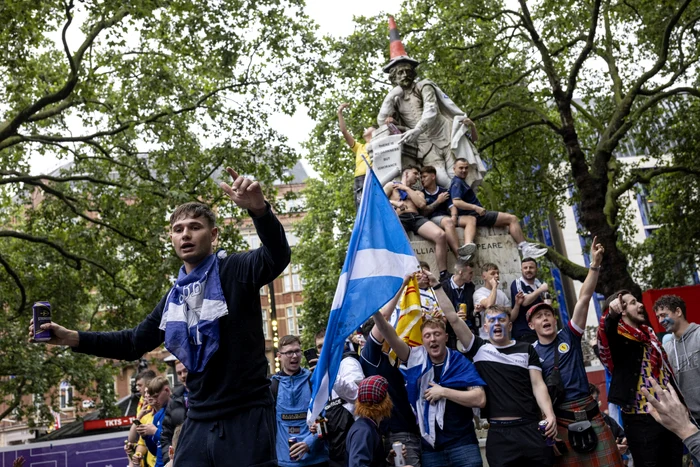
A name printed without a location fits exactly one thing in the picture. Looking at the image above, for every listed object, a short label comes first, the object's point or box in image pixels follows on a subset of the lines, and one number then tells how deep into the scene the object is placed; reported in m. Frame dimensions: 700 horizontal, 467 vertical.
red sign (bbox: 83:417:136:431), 22.64
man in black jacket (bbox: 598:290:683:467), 6.48
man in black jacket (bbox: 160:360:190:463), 6.82
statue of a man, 11.55
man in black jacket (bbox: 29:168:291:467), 3.58
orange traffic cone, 12.27
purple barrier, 13.30
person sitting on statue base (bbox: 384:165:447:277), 10.14
